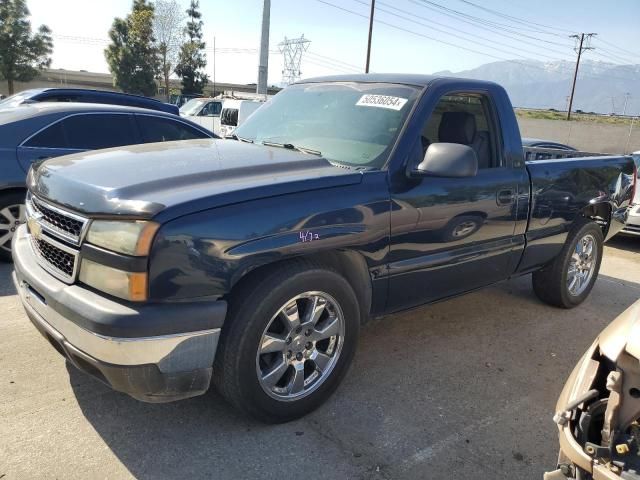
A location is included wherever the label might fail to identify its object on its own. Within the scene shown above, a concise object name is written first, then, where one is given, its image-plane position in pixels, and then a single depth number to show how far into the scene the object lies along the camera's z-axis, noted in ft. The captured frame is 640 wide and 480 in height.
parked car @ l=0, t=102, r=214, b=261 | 17.30
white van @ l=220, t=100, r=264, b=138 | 51.11
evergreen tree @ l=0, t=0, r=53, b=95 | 116.67
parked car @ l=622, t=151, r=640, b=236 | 27.32
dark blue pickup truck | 7.75
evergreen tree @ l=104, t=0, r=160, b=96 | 133.28
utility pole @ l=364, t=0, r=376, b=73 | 101.06
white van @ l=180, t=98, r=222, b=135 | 68.84
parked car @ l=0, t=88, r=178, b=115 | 25.98
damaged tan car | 5.84
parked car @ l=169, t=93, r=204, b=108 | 117.95
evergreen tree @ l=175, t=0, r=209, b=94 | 150.30
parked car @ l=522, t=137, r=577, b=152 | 32.70
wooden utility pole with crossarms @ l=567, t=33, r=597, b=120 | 176.20
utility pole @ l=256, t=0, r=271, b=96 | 87.97
